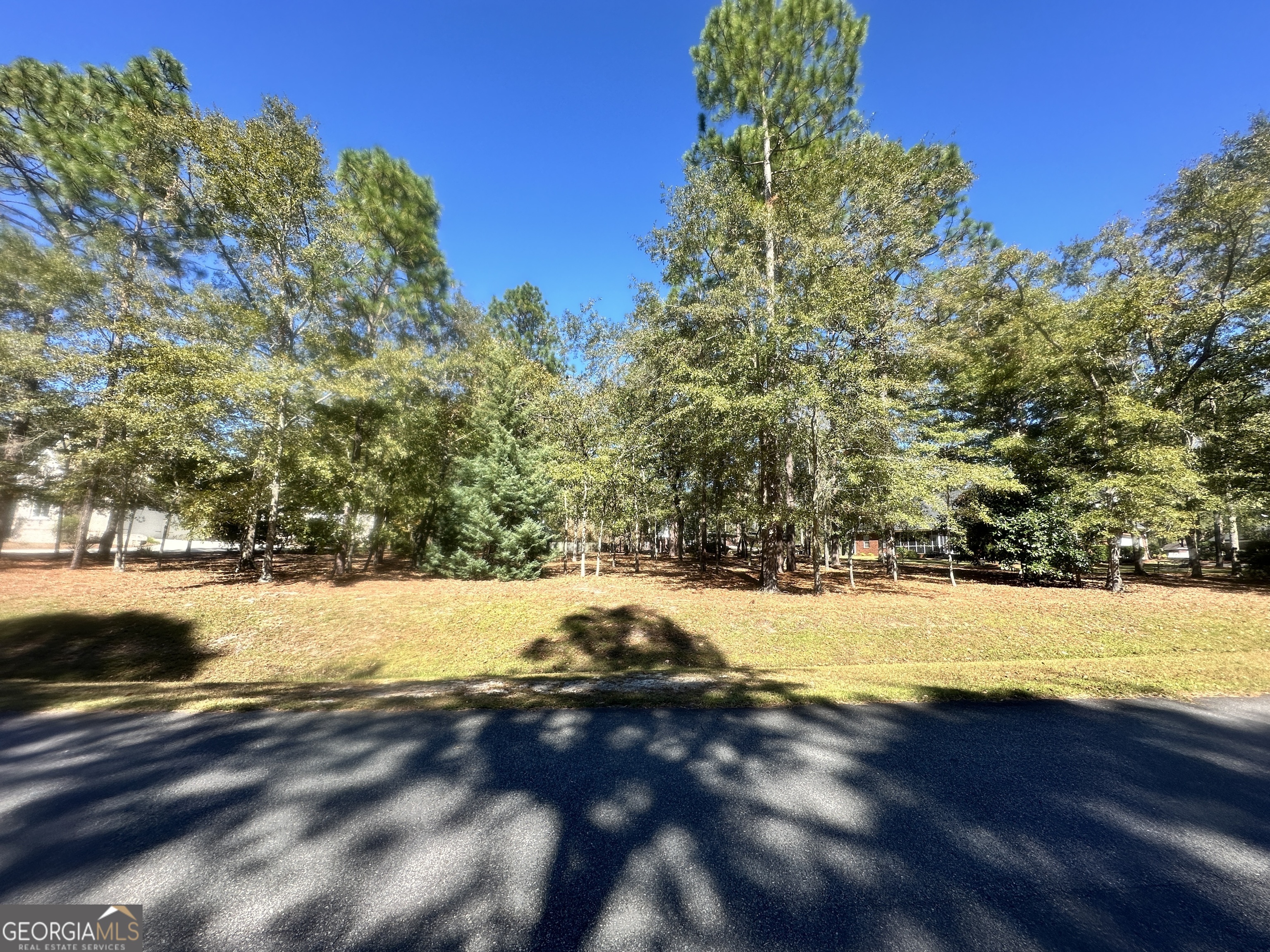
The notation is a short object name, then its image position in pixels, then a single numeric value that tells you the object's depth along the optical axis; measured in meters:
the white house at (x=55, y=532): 25.61
